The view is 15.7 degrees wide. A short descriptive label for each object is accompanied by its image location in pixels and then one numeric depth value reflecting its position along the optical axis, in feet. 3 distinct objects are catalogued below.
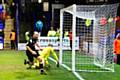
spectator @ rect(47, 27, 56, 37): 118.32
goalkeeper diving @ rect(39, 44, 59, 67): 65.69
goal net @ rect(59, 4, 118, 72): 66.49
